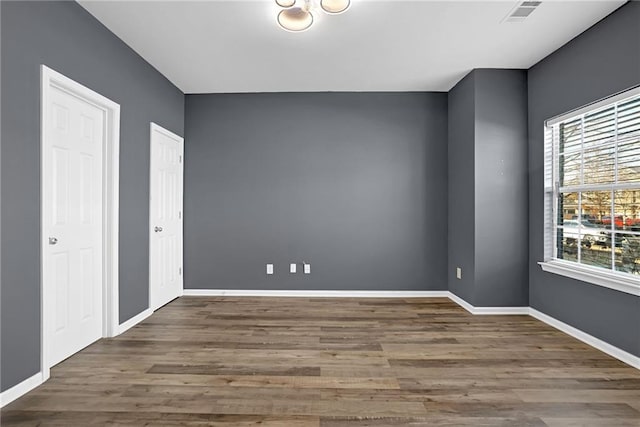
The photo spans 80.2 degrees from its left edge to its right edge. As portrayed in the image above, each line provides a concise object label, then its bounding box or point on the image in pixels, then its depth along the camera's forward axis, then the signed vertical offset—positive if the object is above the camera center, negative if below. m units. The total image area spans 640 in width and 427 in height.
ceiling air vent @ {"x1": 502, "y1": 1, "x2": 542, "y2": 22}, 2.84 +1.58
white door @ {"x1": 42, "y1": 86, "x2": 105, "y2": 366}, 2.62 -0.06
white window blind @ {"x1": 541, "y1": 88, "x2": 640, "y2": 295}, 2.94 +0.19
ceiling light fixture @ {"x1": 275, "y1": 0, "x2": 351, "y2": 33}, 2.73 +1.52
